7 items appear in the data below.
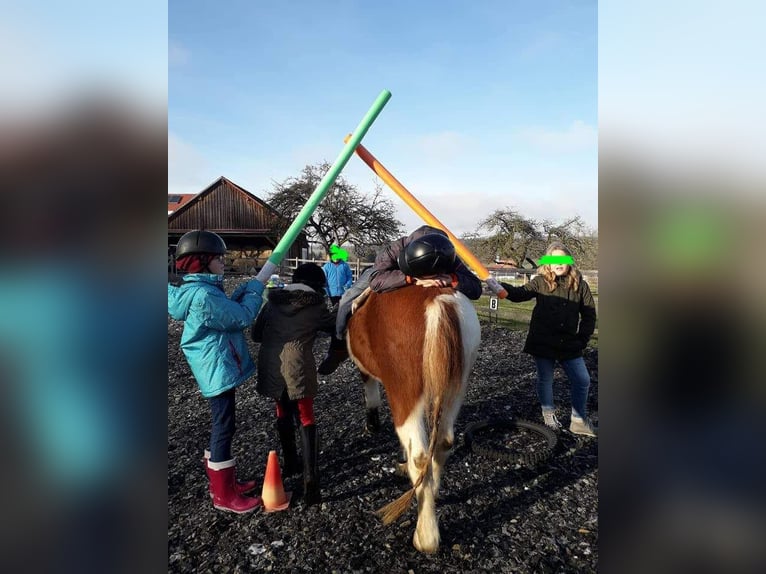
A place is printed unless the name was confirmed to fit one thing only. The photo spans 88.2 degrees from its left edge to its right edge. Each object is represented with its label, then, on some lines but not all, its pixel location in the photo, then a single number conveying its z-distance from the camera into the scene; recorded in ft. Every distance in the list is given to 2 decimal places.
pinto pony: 8.73
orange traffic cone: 10.66
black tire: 13.12
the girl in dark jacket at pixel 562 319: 14.83
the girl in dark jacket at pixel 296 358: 10.93
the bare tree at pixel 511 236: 86.94
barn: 113.50
